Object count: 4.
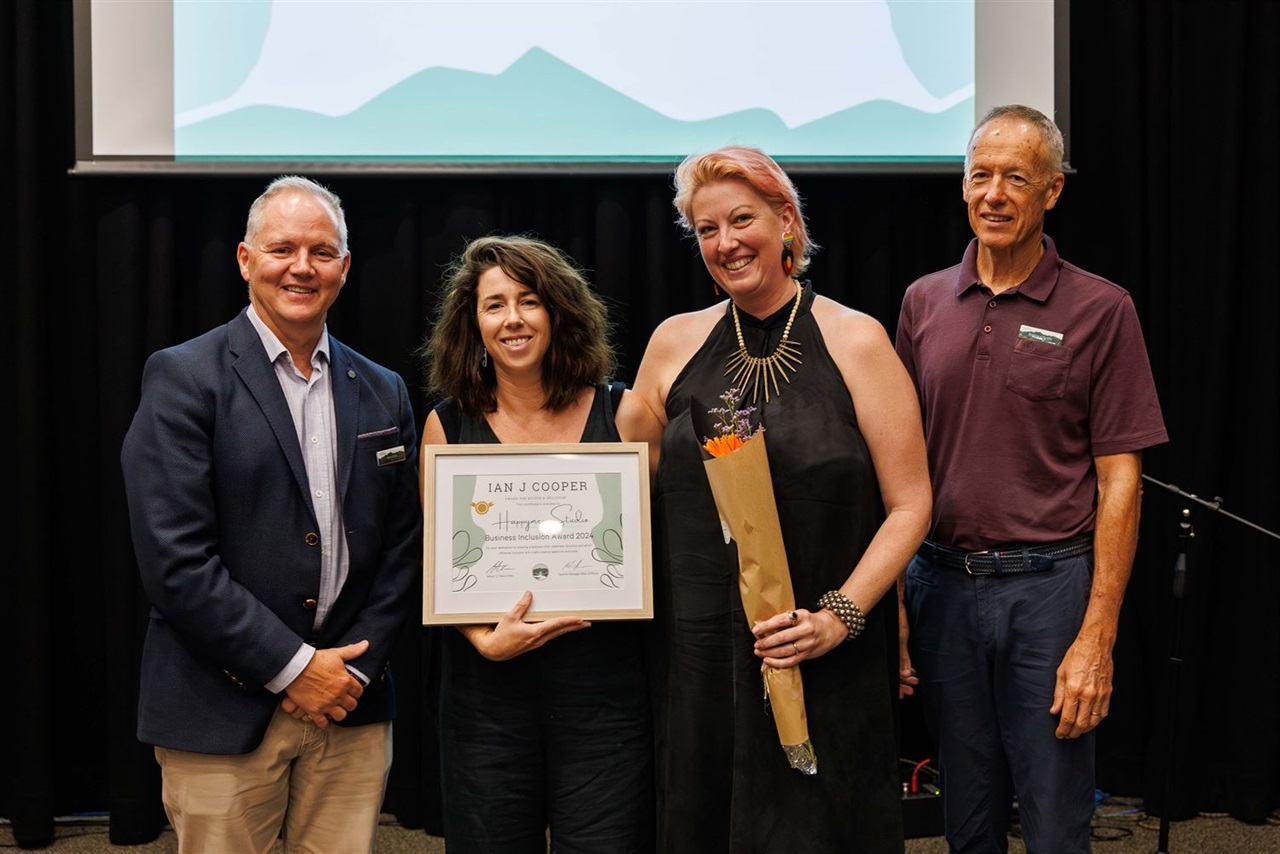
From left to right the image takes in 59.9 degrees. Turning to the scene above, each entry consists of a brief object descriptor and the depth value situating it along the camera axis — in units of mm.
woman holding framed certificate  2043
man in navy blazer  1992
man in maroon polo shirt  2105
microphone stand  2924
